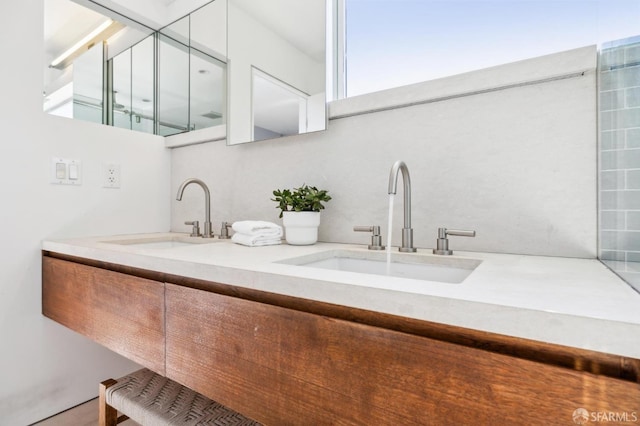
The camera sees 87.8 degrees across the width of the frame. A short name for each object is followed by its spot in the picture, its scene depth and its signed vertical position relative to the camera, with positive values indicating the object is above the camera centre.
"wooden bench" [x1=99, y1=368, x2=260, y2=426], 0.91 -0.56
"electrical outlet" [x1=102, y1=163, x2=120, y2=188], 1.62 +0.18
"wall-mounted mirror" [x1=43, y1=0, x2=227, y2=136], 1.62 +0.77
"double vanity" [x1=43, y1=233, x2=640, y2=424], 0.41 -0.20
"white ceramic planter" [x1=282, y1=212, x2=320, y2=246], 1.19 -0.05
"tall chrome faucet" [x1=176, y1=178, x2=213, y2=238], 1.55 -0.01
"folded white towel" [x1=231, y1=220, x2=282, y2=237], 1.19 -0.06
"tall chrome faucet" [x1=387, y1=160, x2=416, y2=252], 1.02 -0.03
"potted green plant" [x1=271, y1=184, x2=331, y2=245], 1.19 -0.01
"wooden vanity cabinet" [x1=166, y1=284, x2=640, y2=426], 0.42 -0.26
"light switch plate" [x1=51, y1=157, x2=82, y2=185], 1.44 +0.18
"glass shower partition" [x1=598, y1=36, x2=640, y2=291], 0.73 +0.14
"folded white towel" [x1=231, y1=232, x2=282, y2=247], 1.17 -0.10
